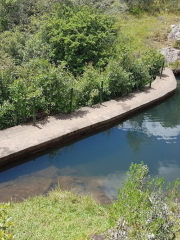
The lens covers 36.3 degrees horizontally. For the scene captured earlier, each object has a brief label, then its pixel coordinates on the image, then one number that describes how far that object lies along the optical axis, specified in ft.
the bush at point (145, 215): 12.83
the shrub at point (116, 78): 40.14
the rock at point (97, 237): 16.27
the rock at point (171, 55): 58.80
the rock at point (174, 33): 64.61
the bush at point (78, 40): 46.60
